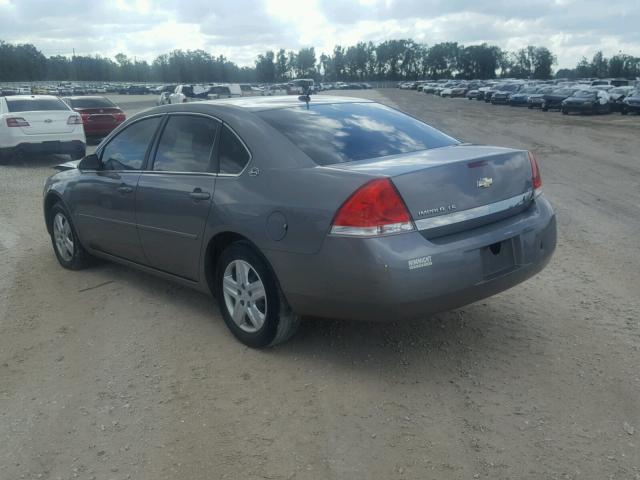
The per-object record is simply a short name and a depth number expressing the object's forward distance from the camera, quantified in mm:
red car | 19609
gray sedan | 3541
